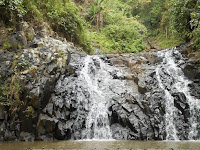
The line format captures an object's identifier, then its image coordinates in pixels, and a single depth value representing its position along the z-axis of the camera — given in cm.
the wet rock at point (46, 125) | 1076
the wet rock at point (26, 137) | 1043
